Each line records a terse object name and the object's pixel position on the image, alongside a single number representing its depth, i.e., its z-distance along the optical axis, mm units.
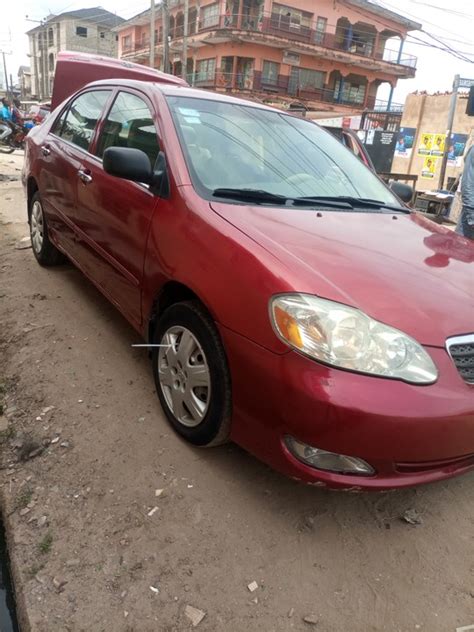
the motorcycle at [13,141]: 16625
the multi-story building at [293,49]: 35750
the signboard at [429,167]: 15391
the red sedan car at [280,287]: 1706
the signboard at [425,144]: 15656
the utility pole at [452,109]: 10019
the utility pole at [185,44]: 28656
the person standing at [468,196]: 5094
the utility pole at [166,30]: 23875
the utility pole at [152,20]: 26734
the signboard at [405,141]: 16234
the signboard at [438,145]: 15102
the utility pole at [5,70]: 72500
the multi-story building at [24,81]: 72500
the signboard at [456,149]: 14555
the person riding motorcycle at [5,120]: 15295
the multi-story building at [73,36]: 58406
